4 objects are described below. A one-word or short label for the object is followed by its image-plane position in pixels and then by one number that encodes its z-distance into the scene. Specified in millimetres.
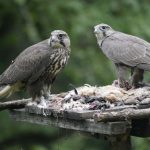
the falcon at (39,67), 17437
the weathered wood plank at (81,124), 14844
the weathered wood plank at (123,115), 14492
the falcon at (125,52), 18109
